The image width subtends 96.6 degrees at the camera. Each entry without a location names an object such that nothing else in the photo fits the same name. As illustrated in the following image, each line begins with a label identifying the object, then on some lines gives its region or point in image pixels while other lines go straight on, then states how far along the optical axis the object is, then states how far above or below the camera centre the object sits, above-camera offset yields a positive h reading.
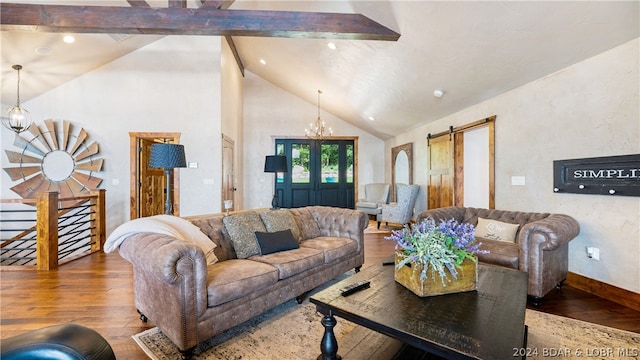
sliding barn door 5.18 +0.15
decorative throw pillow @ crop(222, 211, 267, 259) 2.62 -0.49
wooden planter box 1.68 -0.61
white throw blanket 2.13 -0.38
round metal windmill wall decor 4.98 +0.38
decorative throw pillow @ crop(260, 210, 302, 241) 3.00 -0.44
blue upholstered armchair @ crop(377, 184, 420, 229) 5.88 -0.55
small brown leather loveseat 2.52 -0.69
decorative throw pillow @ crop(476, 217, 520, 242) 3.14 -0.57
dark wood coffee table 1.22 -0.69
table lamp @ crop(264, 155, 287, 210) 4.08 +0.25
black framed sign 2.47 +0.04
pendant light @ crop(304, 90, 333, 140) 6.83 +1.25
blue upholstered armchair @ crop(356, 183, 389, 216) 6.72 -0.44
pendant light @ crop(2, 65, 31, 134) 4.12 +0.94
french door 8.25 +0.20
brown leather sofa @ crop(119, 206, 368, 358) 1.77 -0.73
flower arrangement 1.67 -0.41
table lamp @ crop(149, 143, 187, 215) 2.87 +0.25
